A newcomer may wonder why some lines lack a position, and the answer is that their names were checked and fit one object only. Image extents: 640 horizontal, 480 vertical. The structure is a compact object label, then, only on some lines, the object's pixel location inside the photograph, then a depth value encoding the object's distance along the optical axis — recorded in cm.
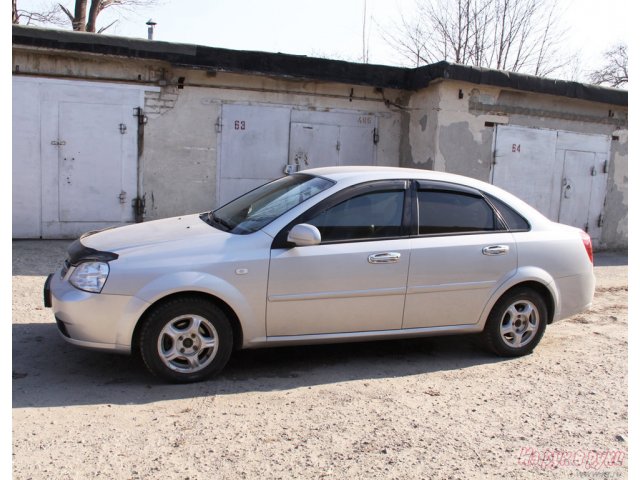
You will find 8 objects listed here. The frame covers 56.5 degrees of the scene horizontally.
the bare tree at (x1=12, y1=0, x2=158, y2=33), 2293
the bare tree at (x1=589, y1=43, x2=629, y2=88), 2769
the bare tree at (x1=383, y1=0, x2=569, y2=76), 2217
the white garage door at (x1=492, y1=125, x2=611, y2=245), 1116
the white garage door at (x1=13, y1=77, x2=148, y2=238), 930
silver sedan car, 430
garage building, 938
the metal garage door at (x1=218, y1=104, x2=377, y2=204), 1037
